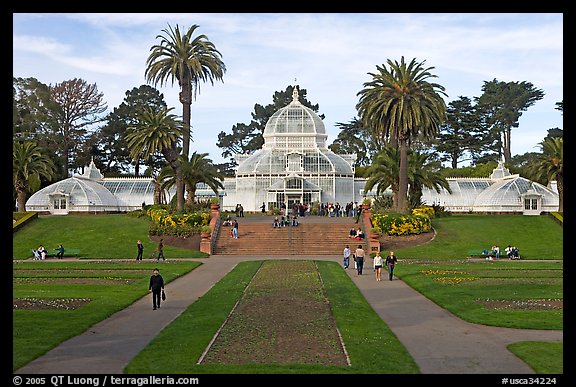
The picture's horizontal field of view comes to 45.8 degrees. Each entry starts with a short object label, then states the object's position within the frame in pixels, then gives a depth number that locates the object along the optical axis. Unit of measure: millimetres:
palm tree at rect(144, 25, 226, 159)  61969
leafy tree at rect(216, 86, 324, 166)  119312
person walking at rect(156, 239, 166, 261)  42044
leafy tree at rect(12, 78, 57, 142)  85750
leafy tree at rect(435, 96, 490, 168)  103688
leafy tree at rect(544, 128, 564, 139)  107938
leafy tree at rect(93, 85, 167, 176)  95812
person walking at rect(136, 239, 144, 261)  42125
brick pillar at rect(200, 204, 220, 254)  47375
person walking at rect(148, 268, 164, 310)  21859
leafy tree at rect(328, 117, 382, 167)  107938
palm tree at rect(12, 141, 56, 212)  56875
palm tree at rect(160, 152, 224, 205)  56406
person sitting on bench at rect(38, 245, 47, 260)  43938
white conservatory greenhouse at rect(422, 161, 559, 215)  68438
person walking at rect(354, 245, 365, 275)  33562
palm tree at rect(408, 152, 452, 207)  55188
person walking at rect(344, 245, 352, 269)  36750
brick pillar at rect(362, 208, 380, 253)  46750
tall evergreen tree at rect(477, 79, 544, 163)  108250
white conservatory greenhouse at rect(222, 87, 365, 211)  71750
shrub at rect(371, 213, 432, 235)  48969
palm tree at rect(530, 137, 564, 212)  55688
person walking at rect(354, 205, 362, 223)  54750
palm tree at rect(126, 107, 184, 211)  52812
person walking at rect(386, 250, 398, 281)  30938
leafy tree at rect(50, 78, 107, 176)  94562
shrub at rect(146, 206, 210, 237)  49969
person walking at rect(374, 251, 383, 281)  31016
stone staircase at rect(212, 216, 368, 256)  47781
